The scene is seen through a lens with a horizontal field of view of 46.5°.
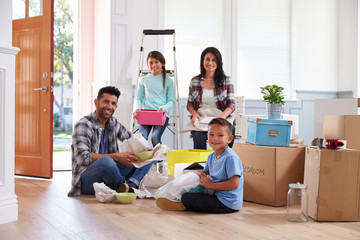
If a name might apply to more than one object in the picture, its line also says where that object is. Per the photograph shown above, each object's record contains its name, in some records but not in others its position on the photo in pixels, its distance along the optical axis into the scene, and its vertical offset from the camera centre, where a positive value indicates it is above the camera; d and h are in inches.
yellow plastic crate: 130.8 -15.3
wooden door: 164.4 +6.3
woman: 141.9 +6.3
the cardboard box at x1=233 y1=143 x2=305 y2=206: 114.9 -17.6
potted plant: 124.5 +1.8
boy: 100.7 -18.0
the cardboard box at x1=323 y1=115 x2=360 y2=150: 118.5 -5.6
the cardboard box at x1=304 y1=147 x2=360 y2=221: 95.3 -17.4
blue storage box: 119.3 -6.6
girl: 166.7 +7.6
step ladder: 181.9 +15.4
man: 121.6 -14.2
